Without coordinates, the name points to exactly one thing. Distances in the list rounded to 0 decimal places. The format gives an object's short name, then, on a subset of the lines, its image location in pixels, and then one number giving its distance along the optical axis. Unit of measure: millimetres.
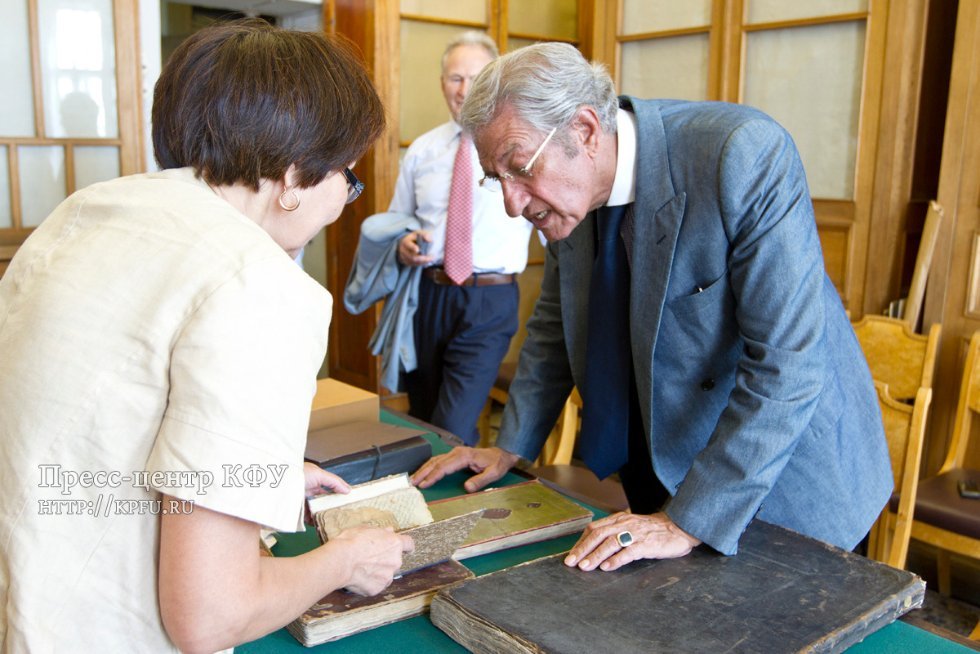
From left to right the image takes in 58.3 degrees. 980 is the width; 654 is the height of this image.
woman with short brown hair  819
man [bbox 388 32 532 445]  3221
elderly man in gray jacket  1350
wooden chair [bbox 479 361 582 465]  2691
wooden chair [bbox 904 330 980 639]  2596
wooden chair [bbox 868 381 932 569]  2611
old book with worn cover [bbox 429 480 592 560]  1413
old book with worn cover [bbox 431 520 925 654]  1053
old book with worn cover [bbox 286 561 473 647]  1124
